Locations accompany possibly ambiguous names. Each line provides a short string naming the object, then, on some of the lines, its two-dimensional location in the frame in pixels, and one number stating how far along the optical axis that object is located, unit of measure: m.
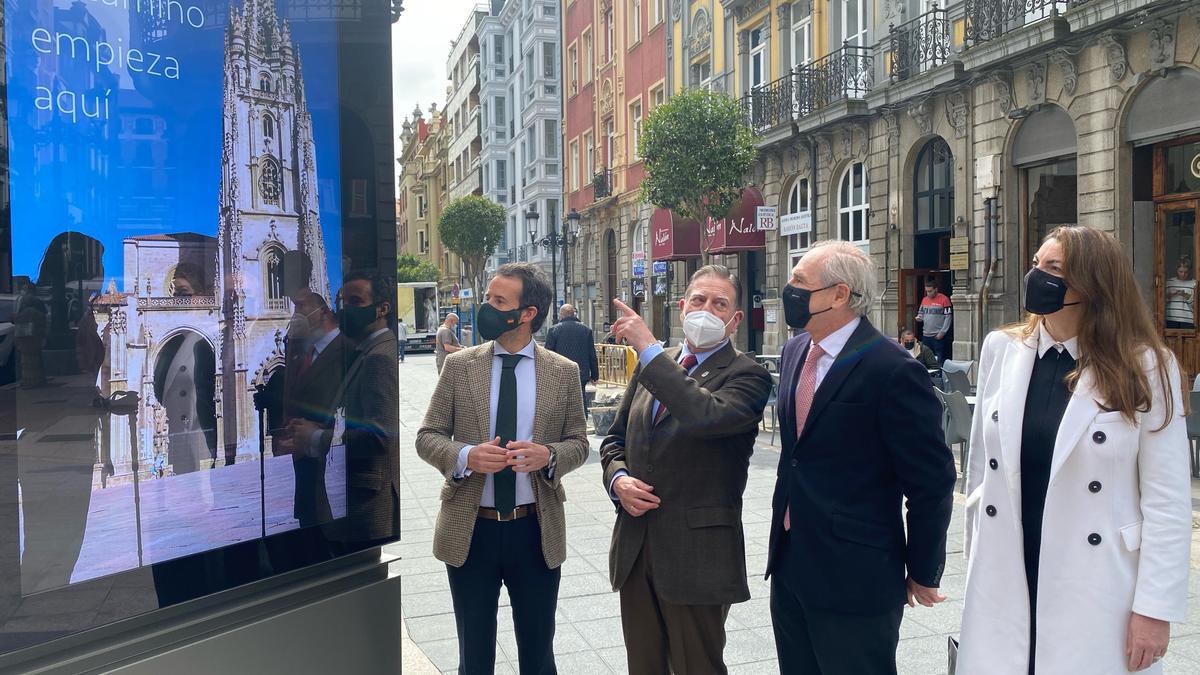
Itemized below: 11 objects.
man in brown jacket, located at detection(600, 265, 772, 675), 2.94
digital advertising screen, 1.84
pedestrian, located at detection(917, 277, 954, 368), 16.03
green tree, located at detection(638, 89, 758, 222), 17.77
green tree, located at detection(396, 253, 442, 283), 71.56
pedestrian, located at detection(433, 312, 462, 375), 16.62
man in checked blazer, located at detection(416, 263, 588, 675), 3.24
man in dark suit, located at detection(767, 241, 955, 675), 2.70
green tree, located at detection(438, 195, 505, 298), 50.62
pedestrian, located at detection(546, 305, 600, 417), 11.63
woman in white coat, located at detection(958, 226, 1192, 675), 2.48
